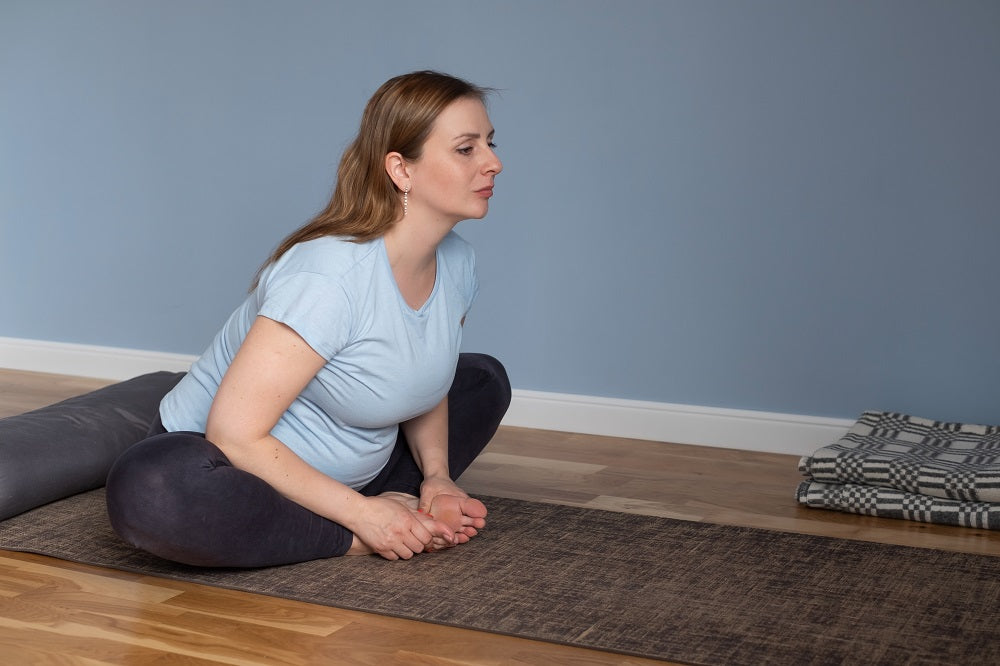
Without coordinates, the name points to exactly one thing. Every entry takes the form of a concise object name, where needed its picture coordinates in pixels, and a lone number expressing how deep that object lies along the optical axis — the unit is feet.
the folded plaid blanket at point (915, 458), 7.64
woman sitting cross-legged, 5.90
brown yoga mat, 5.32
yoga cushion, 7.39
